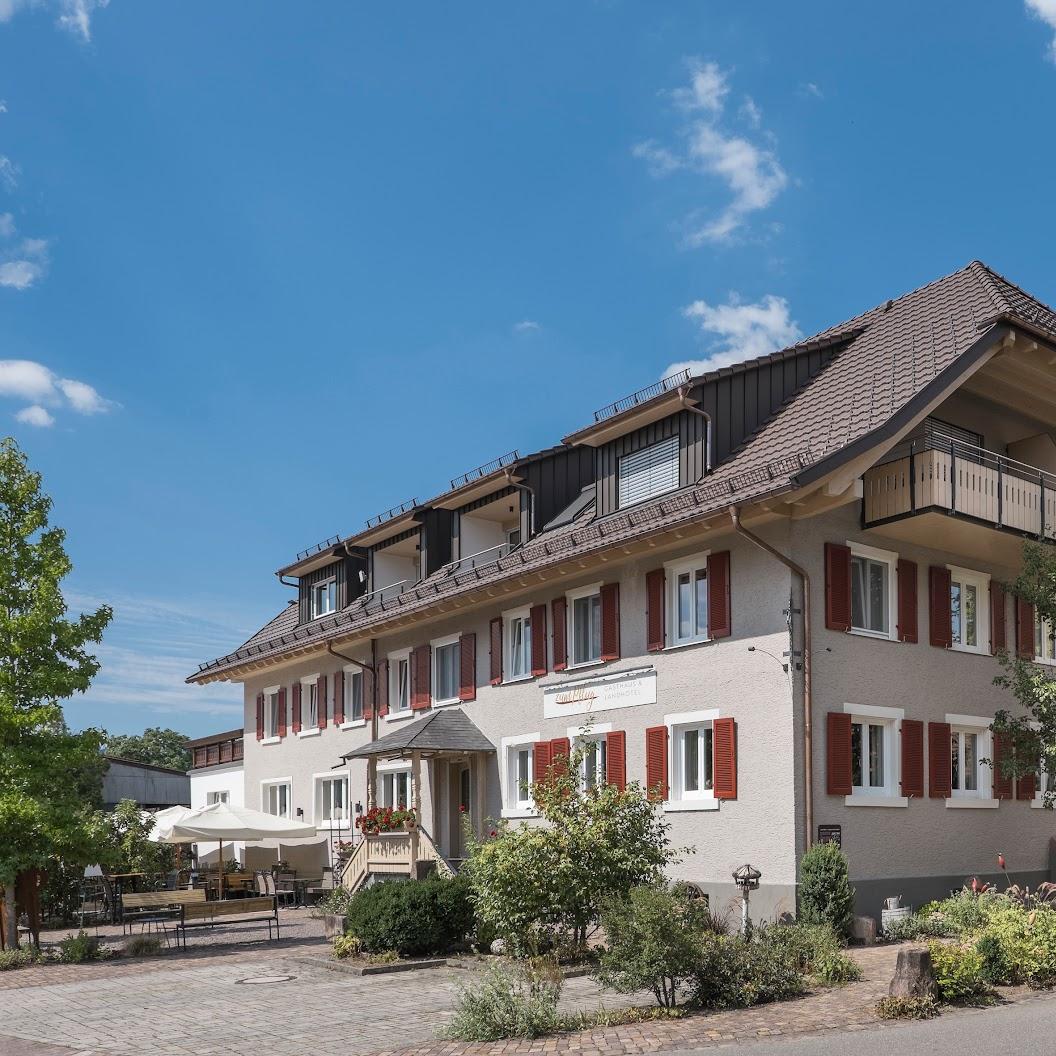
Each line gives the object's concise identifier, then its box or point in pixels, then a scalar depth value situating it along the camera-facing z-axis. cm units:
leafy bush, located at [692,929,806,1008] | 1244
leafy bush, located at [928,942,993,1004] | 1211
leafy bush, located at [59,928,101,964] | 1956
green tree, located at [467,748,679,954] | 1557
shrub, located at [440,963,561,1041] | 1149
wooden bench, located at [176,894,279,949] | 2014
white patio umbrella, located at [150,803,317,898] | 2553
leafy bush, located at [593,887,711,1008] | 1215
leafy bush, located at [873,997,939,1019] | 1166
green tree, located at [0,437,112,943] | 1959
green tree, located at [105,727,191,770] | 9912
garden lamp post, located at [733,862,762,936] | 1576
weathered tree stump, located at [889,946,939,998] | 1188
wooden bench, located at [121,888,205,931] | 2053
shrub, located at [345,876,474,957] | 1706
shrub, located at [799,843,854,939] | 1733
